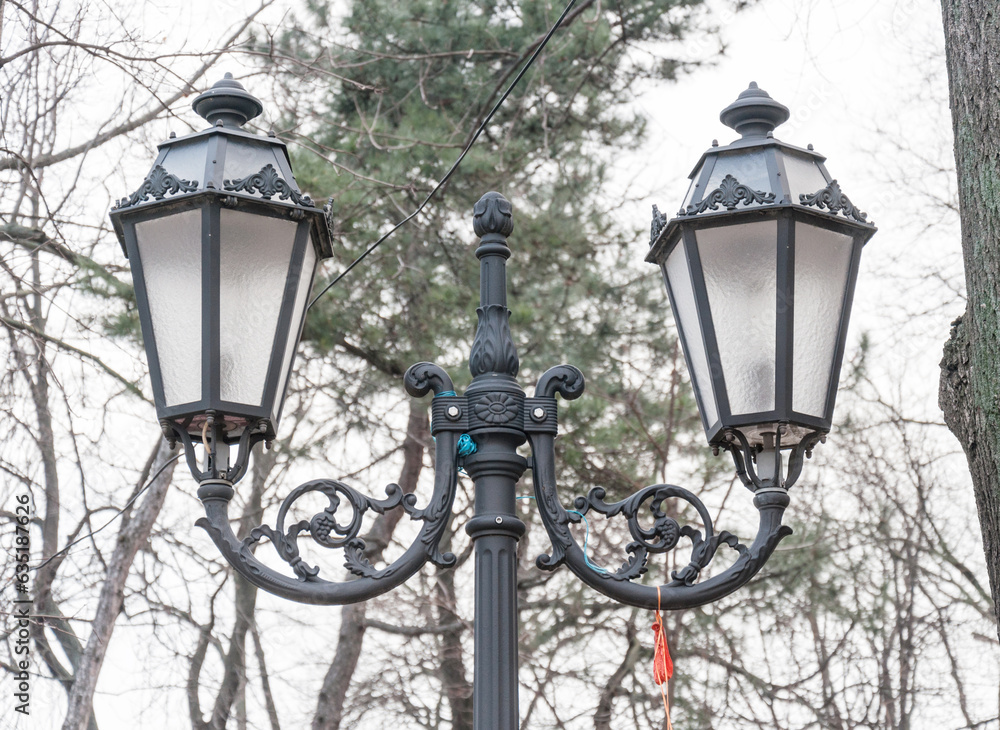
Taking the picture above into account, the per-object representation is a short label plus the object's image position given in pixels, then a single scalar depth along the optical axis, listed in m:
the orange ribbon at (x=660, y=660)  5.37
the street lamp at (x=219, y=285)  5.03
